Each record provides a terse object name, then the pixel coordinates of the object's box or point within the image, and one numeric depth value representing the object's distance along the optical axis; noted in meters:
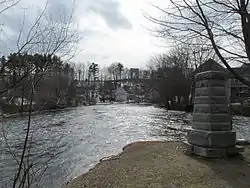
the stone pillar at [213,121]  6.21
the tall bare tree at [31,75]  2.44
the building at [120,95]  62.60
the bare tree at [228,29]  5.24
